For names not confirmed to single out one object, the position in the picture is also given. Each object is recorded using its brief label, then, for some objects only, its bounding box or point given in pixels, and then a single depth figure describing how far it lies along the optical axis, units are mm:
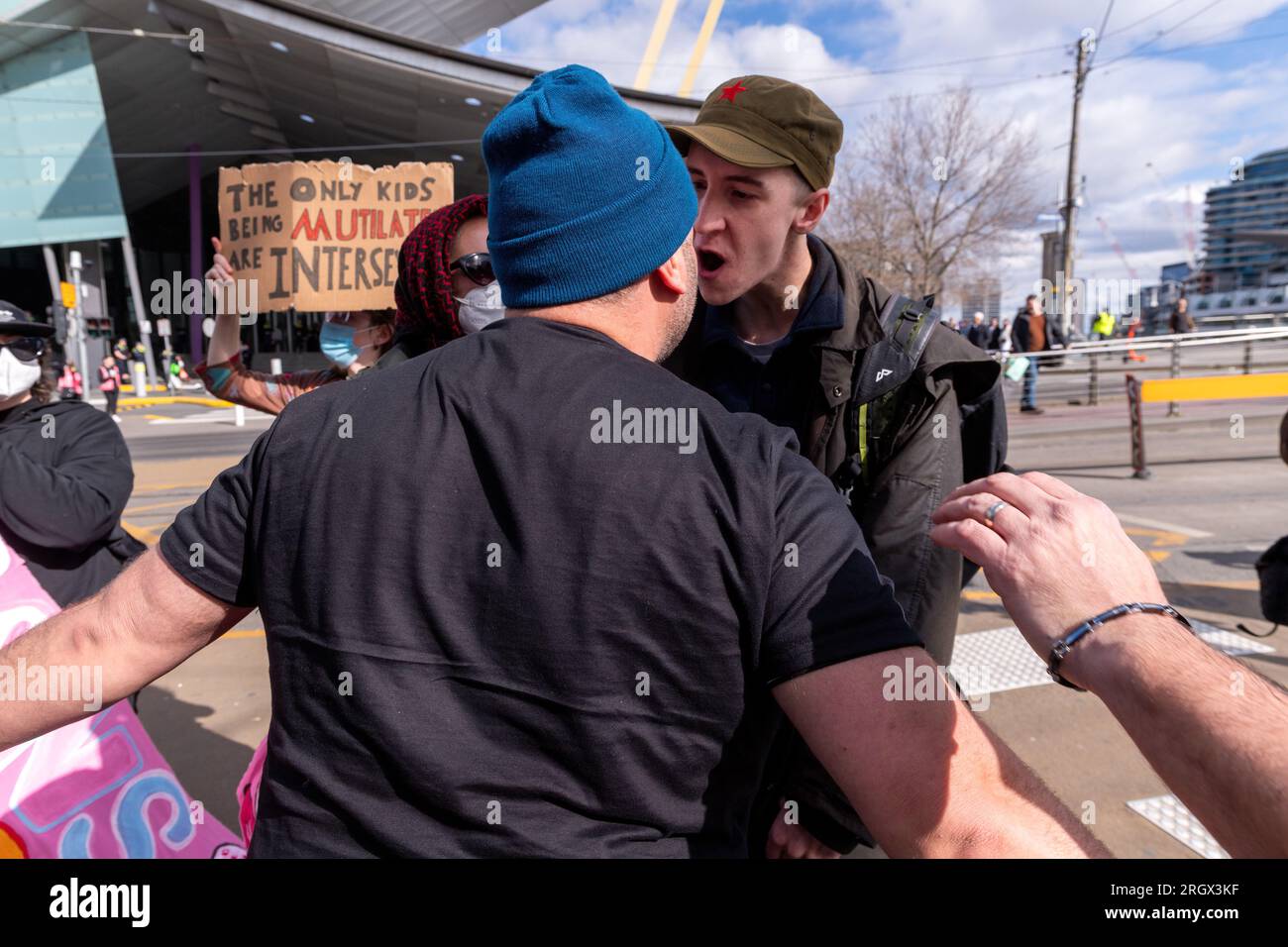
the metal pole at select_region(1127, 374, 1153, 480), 9549
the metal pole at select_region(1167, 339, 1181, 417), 14134
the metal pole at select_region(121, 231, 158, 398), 31425
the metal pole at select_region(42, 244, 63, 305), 28655
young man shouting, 2039
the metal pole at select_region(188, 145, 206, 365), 34197
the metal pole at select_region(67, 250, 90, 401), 25438
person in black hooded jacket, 2771
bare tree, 29703
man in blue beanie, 1136
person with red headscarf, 2738
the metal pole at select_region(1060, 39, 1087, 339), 23866
